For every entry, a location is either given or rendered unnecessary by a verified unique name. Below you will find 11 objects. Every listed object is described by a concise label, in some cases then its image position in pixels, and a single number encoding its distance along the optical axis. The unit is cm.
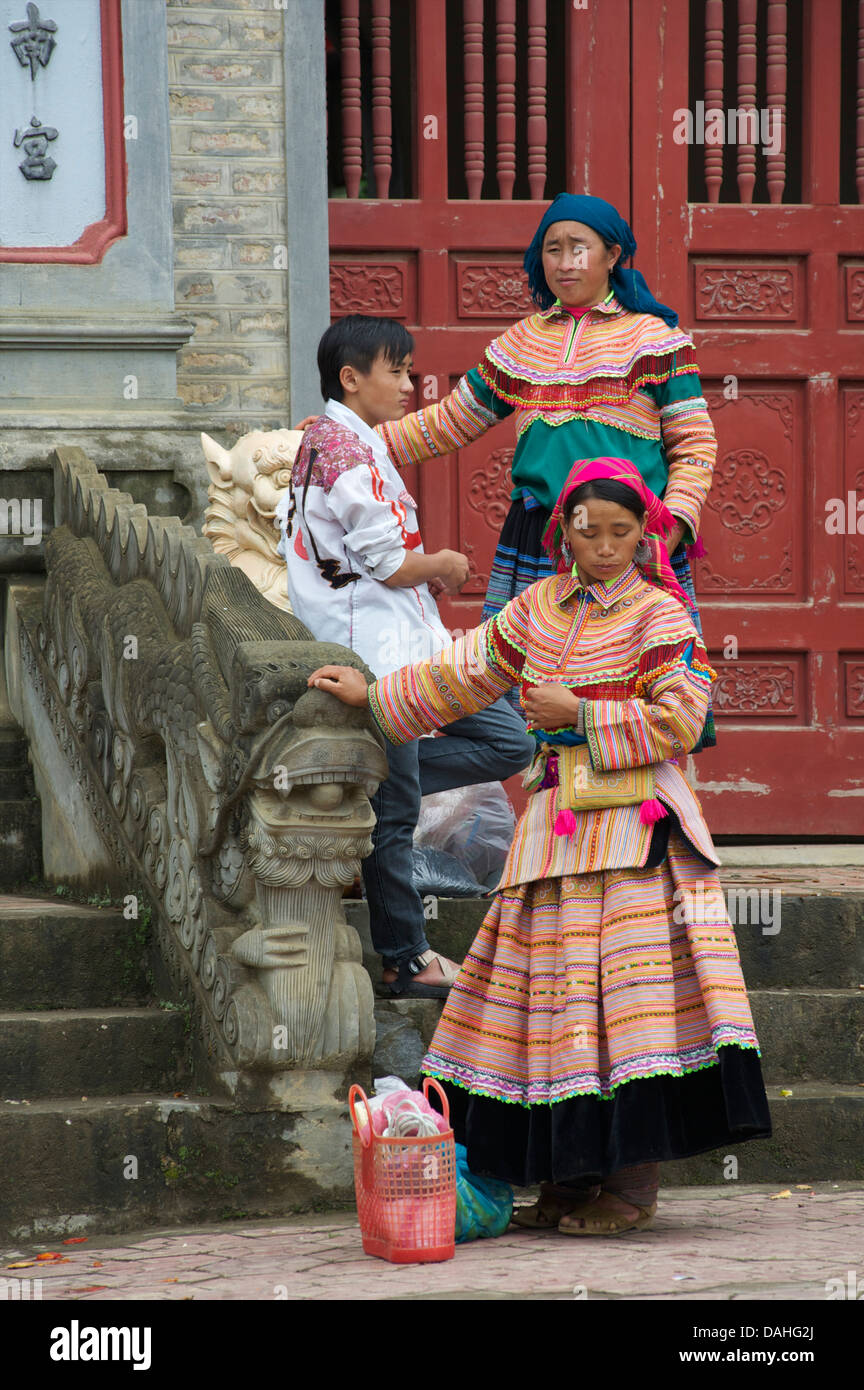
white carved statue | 1059
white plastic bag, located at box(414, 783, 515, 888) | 998
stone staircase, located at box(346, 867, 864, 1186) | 877
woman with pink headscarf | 732
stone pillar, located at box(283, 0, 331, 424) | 1270
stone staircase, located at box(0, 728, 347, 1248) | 791
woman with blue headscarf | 874
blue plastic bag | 744
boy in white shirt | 867
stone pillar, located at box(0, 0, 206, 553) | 1192
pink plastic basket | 702
